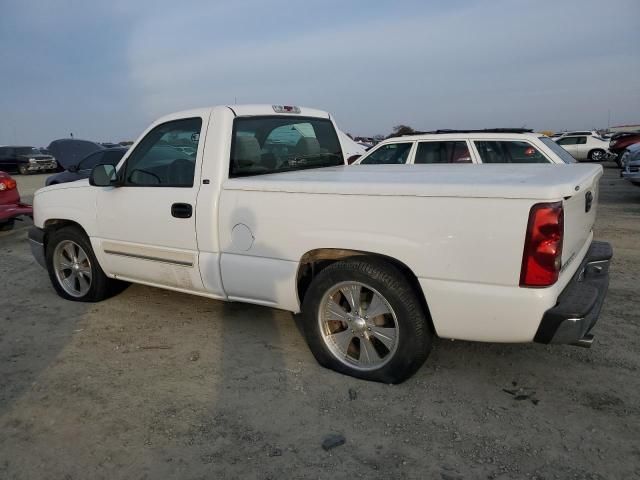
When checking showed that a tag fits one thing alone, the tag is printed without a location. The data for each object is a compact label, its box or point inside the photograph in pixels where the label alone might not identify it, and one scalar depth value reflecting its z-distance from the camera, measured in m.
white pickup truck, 2.55
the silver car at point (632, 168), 10.80
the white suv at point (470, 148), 7.18
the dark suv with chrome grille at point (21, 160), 25.94
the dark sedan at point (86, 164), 11.16
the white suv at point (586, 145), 23.50
